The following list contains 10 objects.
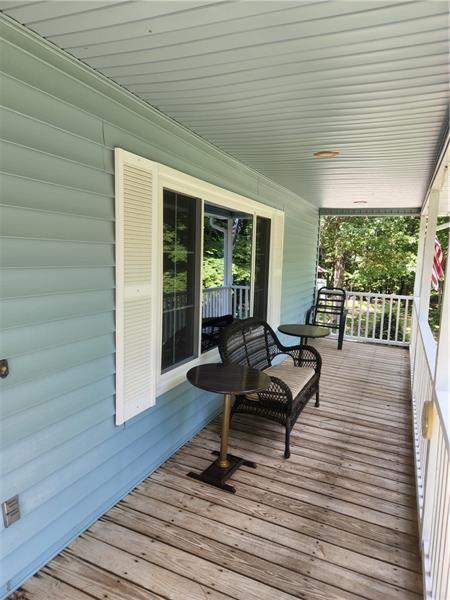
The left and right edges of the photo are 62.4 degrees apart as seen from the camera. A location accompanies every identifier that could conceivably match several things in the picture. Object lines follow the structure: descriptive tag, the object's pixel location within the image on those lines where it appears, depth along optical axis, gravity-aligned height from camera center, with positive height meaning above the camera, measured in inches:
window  89.7 -5.8
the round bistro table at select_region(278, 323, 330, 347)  181.9 -36.2
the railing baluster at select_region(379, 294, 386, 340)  279.6 -39.2
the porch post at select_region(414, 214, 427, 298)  243.0 +11.2
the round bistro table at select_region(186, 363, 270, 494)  101.3 -35.3
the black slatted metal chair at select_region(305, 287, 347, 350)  267.7 -41.1
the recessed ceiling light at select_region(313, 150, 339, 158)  131.1 +38.0
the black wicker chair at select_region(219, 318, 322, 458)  121.1 -43.1
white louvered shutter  87.7 -7.0
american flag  271.1 -2.7
